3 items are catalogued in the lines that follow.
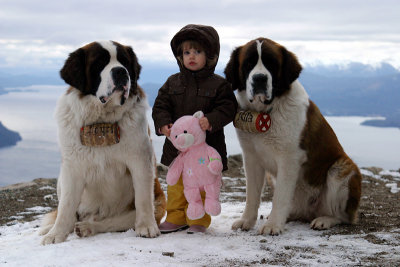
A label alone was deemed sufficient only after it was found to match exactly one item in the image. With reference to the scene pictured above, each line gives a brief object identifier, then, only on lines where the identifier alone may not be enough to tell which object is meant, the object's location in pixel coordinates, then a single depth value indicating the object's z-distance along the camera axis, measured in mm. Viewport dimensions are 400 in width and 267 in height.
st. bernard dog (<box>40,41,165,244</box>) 3215
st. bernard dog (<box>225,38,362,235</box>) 3383
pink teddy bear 3364
